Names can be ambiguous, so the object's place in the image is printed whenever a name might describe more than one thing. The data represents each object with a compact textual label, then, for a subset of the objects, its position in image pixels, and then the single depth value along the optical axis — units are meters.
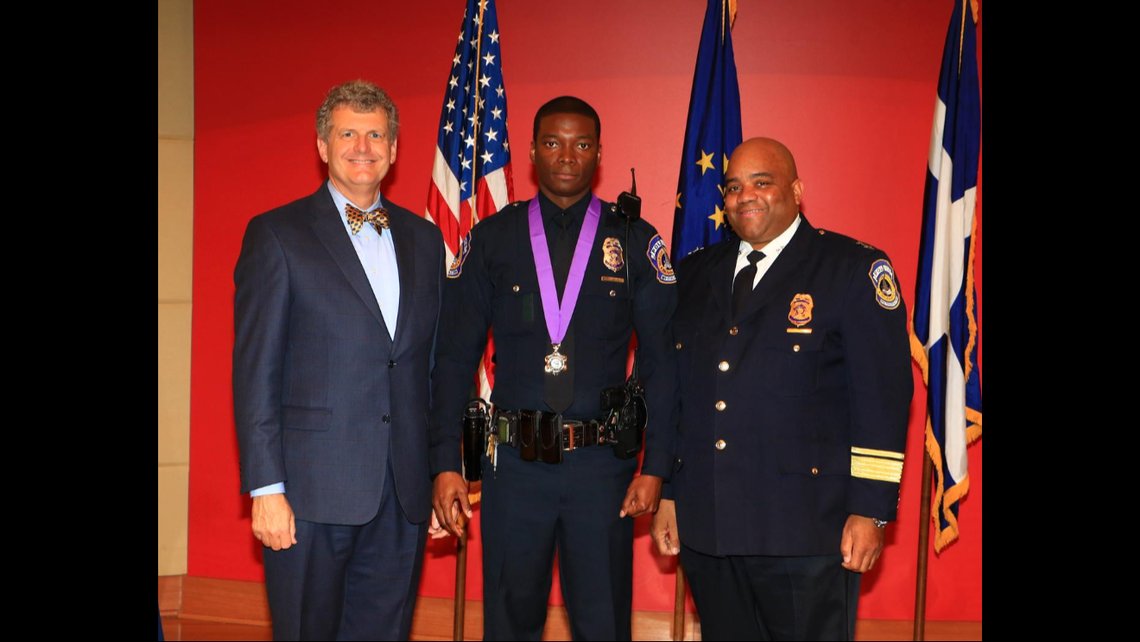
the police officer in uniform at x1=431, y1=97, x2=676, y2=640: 2.79
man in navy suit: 2.45
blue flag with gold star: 3.82
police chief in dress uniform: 2.54
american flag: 3.85
